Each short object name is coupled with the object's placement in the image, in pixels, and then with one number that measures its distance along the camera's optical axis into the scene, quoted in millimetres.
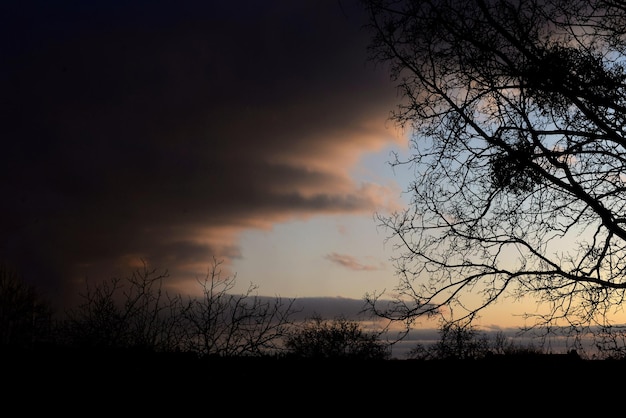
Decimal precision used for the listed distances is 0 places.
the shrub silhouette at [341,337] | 25766
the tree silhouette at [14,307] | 31067
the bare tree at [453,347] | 8891
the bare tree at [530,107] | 8797
